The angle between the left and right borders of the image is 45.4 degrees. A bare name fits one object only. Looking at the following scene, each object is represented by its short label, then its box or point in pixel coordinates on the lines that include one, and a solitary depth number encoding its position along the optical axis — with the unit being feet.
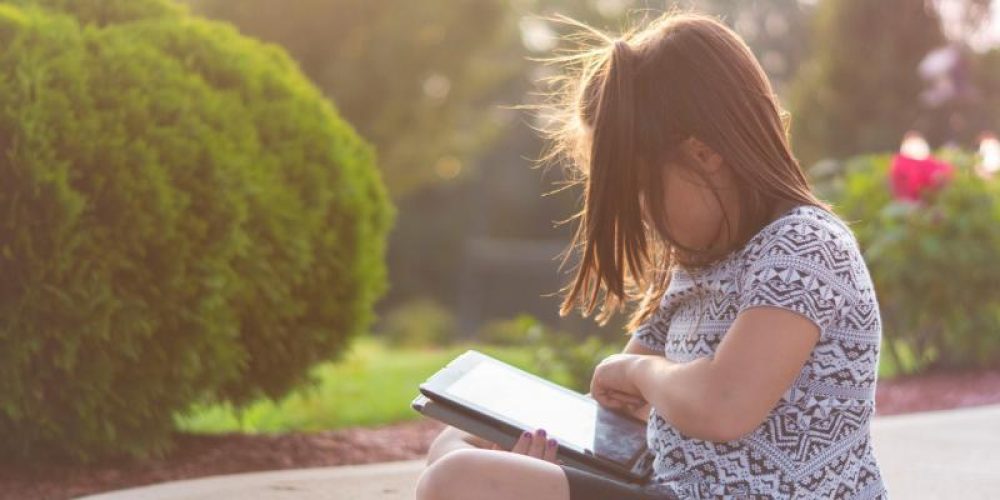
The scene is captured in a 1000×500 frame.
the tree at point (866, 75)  45.29
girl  6.41
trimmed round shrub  10.84
